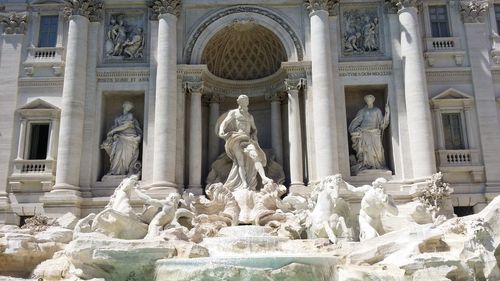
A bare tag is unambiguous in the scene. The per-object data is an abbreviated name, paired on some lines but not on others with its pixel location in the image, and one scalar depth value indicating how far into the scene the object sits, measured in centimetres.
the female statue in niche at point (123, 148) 2222
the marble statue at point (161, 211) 1736
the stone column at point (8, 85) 2201
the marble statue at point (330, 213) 1648
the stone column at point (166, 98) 2120
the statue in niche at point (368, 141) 2202
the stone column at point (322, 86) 2111
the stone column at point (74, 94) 2136
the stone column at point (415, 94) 2095
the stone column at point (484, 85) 2202
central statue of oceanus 2117
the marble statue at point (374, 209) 1603
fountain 1229
